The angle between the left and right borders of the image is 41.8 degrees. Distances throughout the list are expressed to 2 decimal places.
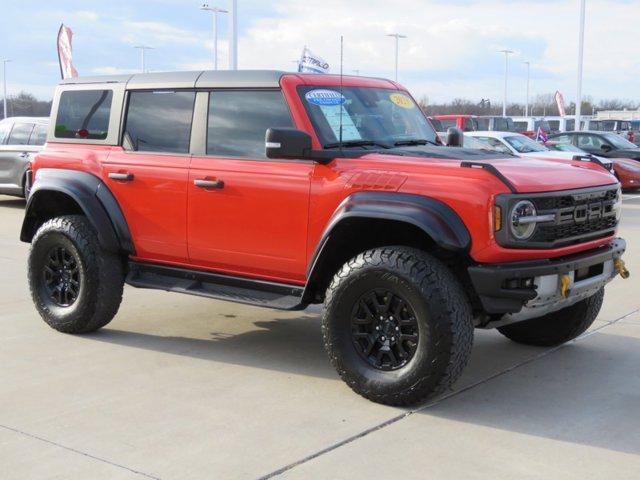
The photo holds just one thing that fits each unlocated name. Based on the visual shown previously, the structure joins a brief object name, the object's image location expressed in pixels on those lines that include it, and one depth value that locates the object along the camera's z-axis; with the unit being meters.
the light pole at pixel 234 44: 20.44
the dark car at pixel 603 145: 21.92
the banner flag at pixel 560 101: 39.12
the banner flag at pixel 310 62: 13.60
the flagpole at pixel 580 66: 34.97
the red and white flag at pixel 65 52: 22.49
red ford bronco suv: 4.55
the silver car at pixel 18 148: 15.09
